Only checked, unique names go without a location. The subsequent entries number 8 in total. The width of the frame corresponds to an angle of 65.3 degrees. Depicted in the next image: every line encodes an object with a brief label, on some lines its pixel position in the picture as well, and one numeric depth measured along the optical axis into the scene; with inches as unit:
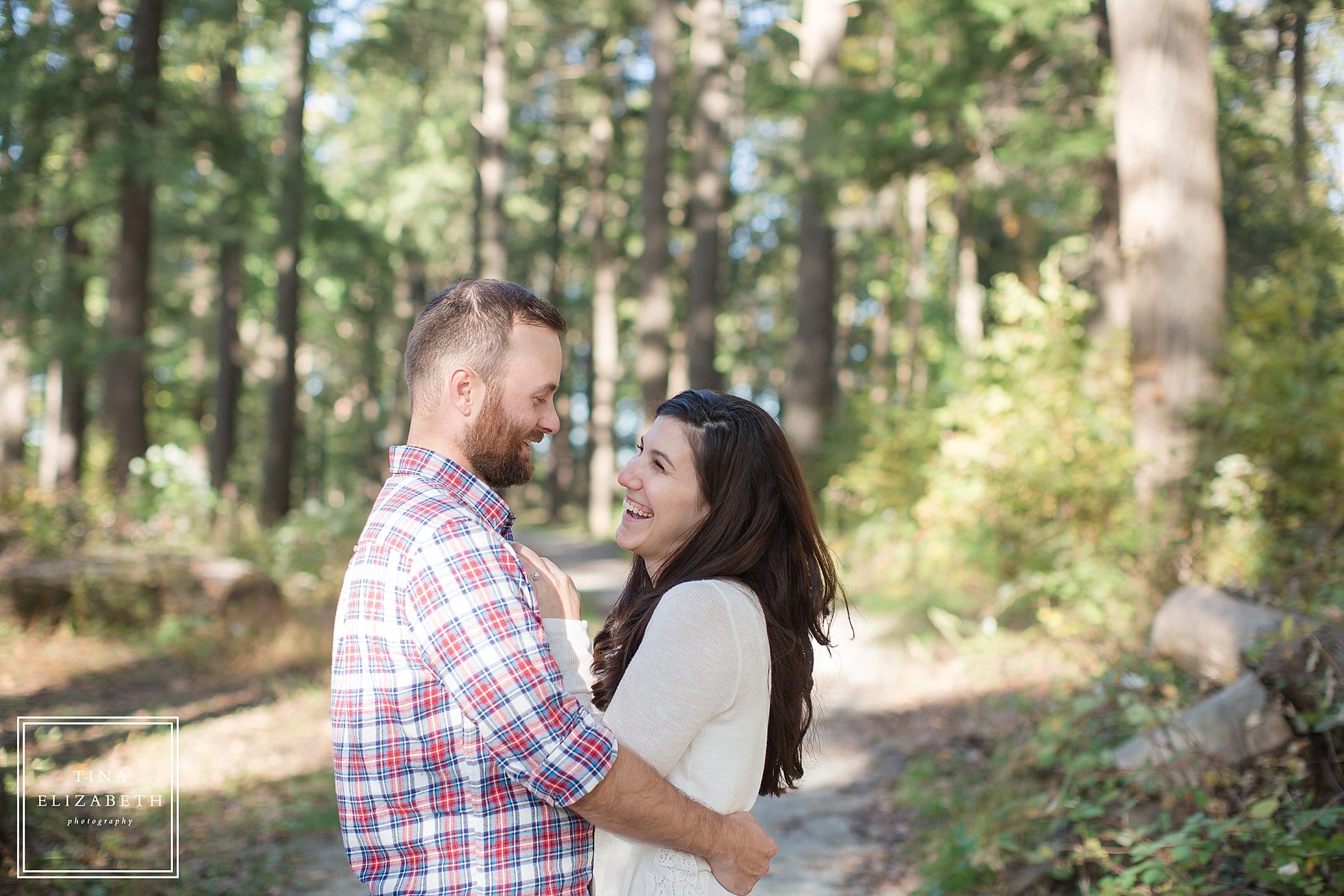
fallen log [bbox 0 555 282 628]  387.2
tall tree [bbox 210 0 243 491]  689.0
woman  85.4
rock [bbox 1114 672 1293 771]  180.2
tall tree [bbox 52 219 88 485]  523.5
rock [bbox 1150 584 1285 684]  214.1
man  75.0
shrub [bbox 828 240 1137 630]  330.6
